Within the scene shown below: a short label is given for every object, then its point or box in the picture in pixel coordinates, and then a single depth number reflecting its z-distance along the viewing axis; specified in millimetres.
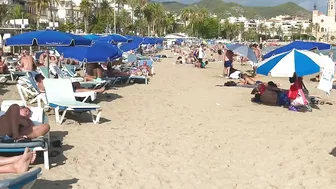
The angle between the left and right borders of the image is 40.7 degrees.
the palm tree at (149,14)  85188
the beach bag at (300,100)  10102
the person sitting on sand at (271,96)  10781
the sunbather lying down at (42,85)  9281
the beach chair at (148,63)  18278
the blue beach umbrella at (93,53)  11164
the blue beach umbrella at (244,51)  16692
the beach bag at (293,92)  10108
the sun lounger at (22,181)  3073
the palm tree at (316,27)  191625
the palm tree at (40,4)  65000
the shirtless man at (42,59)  17692
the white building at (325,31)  187638
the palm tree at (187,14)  120000
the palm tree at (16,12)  68250
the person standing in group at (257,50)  20750
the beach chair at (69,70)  14373
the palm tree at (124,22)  83900
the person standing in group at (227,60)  17564
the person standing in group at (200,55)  25394
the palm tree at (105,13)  74212
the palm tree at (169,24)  112025
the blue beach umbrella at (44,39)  8961
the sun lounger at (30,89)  8803
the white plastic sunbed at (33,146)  5148
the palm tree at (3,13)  56125
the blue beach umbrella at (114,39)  17550
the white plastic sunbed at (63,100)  7715
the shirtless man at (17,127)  5488
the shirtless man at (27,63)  14055
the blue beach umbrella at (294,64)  9516
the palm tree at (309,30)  188625
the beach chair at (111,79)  12777
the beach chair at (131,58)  19252
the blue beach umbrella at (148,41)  27769
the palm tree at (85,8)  72312
